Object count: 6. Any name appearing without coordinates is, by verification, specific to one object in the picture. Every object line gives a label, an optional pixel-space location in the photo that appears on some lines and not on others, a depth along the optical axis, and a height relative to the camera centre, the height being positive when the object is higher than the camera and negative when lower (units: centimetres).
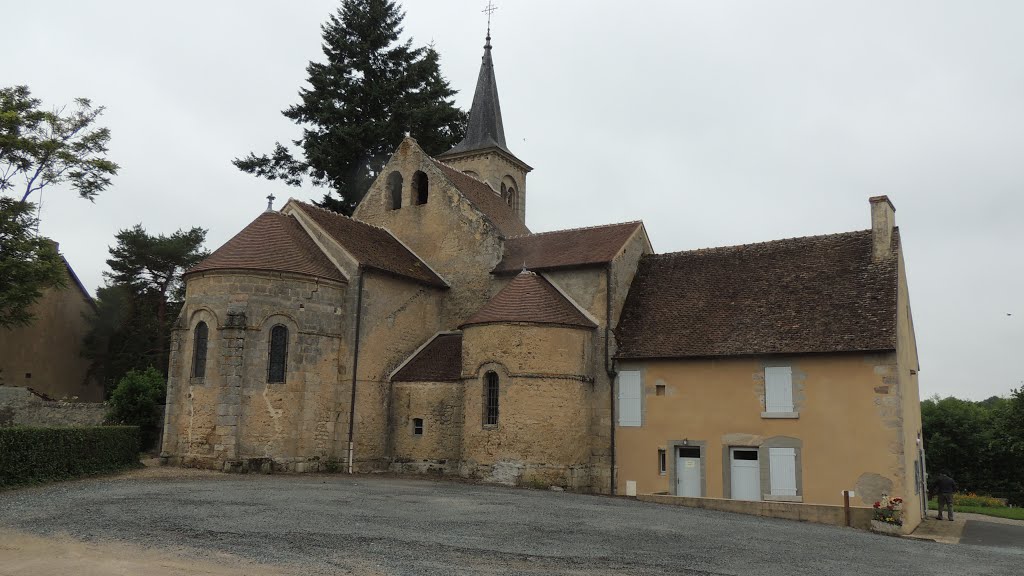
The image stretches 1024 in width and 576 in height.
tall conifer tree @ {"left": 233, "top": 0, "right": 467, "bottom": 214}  3794 +1480
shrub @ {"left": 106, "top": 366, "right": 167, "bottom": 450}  2739 +19
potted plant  1741 -212
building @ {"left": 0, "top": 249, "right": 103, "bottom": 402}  3456 +256
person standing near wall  2191 -186
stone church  1942 +128
